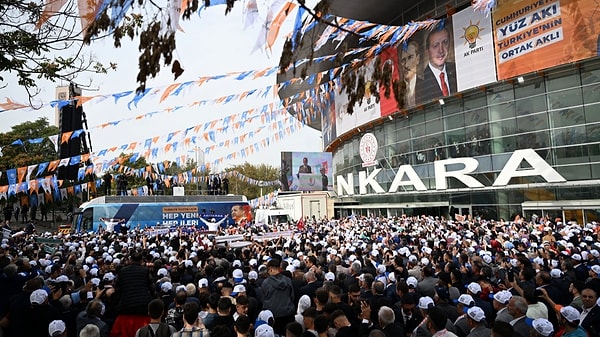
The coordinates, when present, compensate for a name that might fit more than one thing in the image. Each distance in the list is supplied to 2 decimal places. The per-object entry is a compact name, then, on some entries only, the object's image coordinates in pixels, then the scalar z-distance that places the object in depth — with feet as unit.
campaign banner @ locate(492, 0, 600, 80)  66.03
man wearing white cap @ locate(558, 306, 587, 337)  13.61
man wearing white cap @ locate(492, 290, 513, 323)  16.20
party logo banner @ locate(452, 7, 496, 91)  78.59
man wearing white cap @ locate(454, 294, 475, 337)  15.85
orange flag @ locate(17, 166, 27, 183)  70.12
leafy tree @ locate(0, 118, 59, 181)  115.96
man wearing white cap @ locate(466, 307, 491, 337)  14.29
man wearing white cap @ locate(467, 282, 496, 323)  17.76
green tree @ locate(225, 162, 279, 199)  218.79
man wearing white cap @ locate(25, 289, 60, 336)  15.56
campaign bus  82.33
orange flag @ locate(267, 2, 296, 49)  14.52
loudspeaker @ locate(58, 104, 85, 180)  66.80
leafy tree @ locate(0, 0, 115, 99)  19.34
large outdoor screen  173.17
